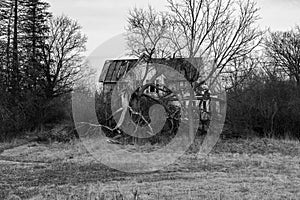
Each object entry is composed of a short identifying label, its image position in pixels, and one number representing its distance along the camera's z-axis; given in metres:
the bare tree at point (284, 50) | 31.80
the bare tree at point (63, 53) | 33.06
